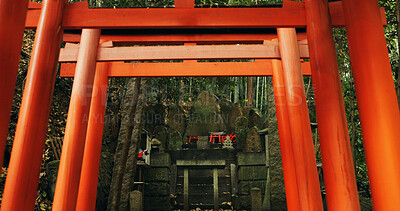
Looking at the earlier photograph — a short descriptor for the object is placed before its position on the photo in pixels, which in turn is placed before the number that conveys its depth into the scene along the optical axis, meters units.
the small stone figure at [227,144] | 12.20
